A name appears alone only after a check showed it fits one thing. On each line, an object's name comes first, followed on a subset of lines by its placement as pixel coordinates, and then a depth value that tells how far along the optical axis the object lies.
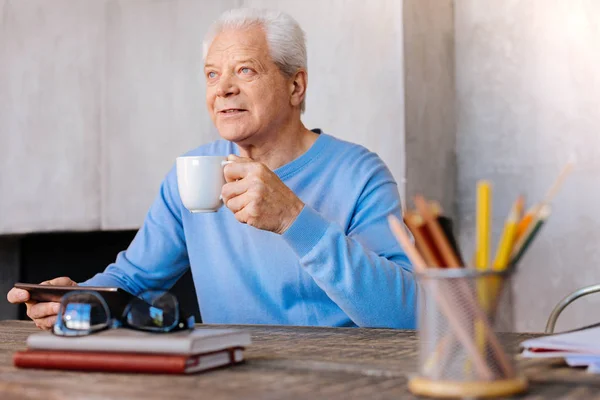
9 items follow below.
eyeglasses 1.86
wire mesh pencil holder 1.61
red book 1.77
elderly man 2.54
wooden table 1.66
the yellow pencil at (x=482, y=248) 1.60
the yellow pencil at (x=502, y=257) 1.61
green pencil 1.60
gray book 1.78
